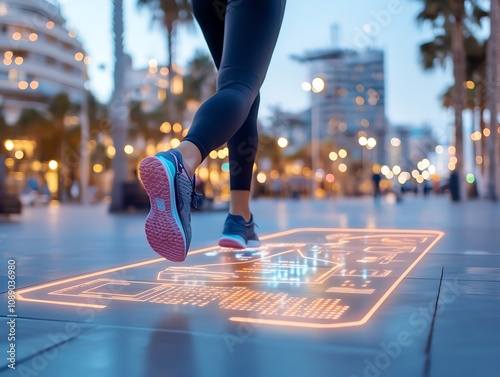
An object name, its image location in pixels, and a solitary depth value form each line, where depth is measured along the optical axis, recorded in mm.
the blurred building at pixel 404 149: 117194
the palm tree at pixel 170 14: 21062
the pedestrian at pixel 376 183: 24969
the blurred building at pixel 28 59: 53969
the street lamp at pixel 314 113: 23203
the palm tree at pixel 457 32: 23188
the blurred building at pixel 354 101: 93000
